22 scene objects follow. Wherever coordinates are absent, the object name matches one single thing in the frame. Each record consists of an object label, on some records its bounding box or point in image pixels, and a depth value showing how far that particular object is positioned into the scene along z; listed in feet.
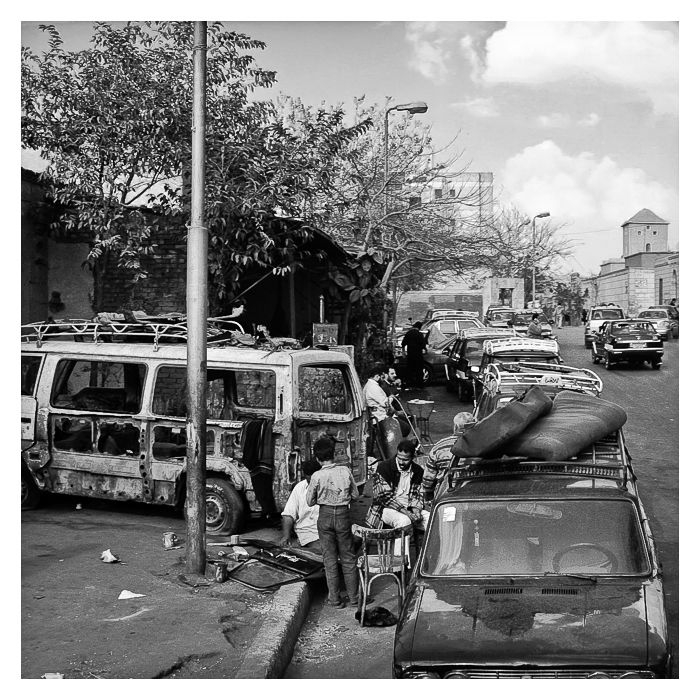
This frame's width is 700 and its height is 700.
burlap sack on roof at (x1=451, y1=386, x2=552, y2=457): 18.99
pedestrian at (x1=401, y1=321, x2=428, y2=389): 70.23
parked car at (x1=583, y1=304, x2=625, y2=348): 112.27
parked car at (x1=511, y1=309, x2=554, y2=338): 111.45
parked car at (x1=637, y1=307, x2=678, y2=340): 112.88
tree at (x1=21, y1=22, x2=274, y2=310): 38.42
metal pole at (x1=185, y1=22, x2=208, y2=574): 23.02
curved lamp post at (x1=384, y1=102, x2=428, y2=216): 55.31
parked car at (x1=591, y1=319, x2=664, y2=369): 83.92
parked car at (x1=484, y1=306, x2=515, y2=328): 130.21
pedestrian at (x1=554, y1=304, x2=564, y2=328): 190.90
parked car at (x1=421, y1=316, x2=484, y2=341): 96.22
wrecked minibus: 28.37
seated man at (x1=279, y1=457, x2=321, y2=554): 26.68
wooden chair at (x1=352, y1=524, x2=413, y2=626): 22.06
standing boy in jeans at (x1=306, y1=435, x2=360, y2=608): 22.80
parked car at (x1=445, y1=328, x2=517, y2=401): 64.03
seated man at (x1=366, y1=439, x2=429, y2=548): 24.50
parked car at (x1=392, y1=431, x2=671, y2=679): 14.20
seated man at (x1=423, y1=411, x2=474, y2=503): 24.27
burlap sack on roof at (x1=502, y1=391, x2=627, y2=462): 19.24
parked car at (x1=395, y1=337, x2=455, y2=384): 73.41
